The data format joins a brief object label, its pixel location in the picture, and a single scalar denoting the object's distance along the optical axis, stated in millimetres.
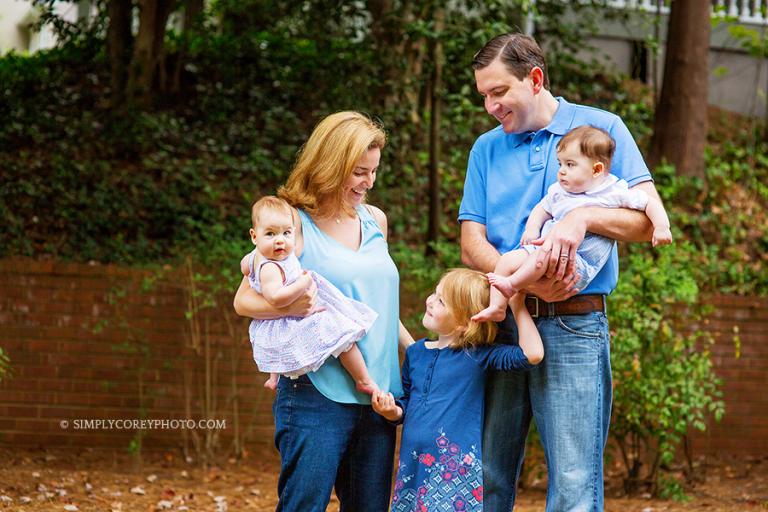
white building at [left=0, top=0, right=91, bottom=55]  22156
